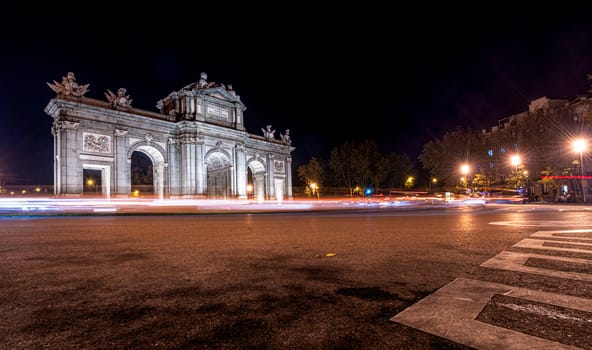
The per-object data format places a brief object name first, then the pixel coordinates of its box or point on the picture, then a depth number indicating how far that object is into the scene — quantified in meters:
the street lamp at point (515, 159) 37.28
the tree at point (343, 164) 69.87
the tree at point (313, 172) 73.88
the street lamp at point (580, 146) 28.05
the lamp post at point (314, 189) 60.22
